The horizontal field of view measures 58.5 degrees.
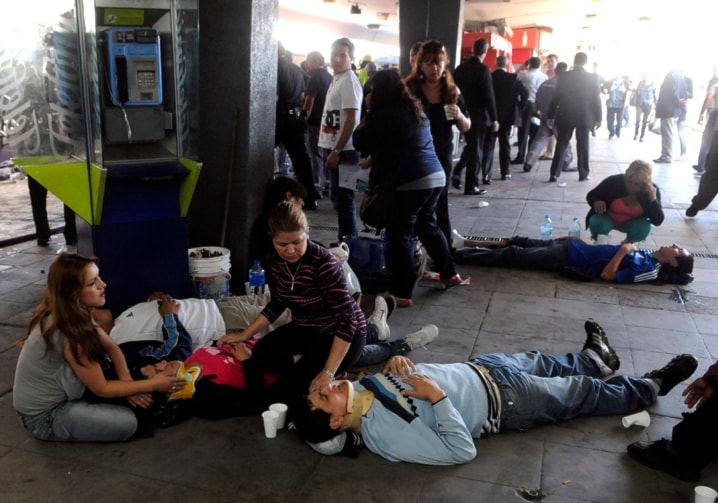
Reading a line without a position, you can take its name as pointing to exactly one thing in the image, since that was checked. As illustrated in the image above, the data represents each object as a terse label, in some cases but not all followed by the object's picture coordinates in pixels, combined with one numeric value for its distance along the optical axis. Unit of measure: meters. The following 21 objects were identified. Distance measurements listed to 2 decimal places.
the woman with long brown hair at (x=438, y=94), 4.76
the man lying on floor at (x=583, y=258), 5.18
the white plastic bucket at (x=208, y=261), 4.32
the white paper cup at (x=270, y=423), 2.99
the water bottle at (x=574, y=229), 6.24
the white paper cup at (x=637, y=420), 3.06
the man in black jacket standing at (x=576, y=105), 9.22
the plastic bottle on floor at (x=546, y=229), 6.37
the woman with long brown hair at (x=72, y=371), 2.71
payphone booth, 3.97
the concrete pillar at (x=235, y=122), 4.50
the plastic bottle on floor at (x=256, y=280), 4.54
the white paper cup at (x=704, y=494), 2.42
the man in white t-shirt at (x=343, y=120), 5.50
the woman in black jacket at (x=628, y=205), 5.47
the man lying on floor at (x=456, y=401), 2.74
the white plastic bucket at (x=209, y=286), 4.36
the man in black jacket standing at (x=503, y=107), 9.77
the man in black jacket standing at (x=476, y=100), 8.12
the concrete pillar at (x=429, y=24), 9.27
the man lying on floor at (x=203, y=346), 3.15
